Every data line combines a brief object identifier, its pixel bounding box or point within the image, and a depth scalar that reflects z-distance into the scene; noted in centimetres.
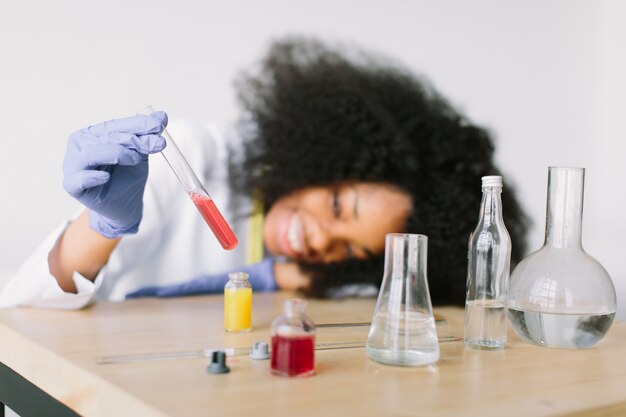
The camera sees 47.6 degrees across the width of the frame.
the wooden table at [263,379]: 69
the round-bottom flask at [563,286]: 96
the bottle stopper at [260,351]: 86
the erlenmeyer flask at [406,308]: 83
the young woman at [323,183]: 160
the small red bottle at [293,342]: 78
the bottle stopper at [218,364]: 79
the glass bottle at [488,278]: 98
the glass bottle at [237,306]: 105
